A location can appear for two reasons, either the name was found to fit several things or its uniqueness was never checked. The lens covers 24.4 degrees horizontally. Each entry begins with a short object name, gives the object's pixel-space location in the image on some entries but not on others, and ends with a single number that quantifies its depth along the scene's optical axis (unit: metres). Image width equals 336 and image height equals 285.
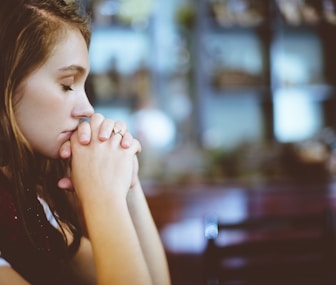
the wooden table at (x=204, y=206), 3.27
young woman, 1.07
